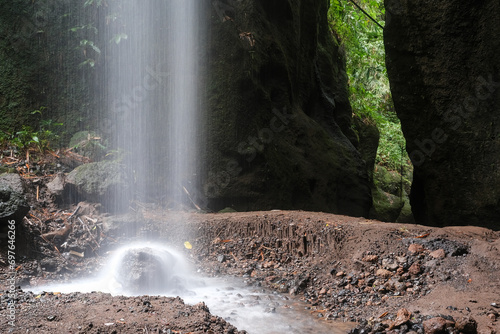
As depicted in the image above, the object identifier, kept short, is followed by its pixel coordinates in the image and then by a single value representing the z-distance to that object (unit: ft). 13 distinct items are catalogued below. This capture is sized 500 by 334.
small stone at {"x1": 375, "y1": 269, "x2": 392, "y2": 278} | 12.42
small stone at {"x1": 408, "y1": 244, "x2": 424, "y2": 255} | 12.83
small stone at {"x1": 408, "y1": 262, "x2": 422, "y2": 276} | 12.16
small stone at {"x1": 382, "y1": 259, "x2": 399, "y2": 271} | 12.58
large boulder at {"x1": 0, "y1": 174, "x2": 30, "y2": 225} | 13.25
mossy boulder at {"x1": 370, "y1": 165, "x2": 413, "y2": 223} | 35.27
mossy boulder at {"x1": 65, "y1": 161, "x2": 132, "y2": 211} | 17.97
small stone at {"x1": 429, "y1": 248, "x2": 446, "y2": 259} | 12.37
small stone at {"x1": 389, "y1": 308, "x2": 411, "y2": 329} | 9.37
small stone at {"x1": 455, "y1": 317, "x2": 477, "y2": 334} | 8.57
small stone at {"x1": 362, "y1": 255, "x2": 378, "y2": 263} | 13.20
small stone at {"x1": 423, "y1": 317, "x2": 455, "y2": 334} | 8.71
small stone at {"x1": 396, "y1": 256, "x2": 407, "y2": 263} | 12.67
